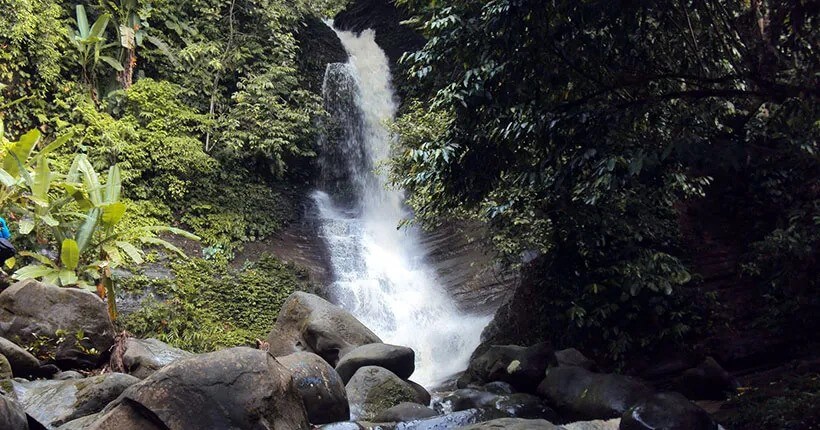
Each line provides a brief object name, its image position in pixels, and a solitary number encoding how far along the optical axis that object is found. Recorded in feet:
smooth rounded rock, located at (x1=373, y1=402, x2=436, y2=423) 24.91
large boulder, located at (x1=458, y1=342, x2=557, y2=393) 28.89
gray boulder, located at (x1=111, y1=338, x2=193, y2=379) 27.50
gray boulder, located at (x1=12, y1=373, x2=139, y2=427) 21.35
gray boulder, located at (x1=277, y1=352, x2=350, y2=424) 23.54
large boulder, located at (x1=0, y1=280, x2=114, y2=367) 27.22
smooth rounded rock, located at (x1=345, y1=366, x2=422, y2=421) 26.90
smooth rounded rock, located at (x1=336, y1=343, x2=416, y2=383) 30.40
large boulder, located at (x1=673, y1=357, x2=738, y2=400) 27.66
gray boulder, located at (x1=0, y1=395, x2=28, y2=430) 13.93
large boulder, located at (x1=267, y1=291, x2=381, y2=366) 34.01
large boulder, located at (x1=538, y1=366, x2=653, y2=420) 24.34
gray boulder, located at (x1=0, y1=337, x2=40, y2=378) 24.35
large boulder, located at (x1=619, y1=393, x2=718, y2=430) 20.15
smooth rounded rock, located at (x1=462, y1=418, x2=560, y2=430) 18.60
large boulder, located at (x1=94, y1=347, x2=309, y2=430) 16.76
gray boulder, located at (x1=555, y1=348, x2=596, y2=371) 29.77
